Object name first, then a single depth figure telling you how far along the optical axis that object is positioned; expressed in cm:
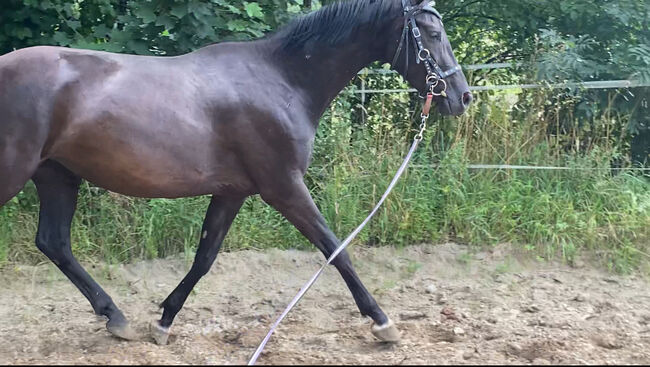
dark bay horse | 354
